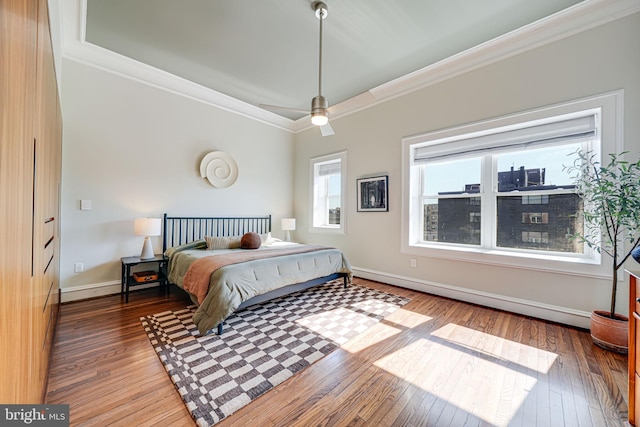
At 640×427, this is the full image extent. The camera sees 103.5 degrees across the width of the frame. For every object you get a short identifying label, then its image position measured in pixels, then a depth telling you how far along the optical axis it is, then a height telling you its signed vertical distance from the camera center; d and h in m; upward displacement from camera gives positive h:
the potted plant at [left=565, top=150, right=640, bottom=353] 2.02 +0.01
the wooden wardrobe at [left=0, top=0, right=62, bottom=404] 0.66 +0.05
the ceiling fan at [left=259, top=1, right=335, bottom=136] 2.38 +1.12
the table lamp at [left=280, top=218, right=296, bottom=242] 4.93 -0.20
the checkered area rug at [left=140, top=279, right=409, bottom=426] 1.60 -1.11
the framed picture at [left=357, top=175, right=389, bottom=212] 3.95 +0.34
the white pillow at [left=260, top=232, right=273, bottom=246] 4.00 -0.42
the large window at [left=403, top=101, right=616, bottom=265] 2.64 +0.33
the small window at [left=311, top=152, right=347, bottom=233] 4.80 +0.42
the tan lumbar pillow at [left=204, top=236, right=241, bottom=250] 3.52 -0.42
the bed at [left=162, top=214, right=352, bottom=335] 2.34 -0.59
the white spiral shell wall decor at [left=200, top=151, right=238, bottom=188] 4.11 +0.75
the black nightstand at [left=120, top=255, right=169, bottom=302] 3.08 -0.76
